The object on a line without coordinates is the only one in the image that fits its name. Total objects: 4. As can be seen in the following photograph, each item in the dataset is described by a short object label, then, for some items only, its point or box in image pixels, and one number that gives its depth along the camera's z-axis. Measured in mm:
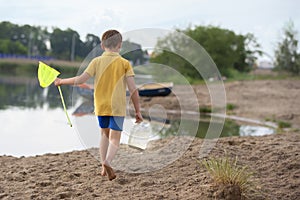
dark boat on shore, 16438
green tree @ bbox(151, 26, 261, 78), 29900
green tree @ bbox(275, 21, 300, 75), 34062
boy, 4410
